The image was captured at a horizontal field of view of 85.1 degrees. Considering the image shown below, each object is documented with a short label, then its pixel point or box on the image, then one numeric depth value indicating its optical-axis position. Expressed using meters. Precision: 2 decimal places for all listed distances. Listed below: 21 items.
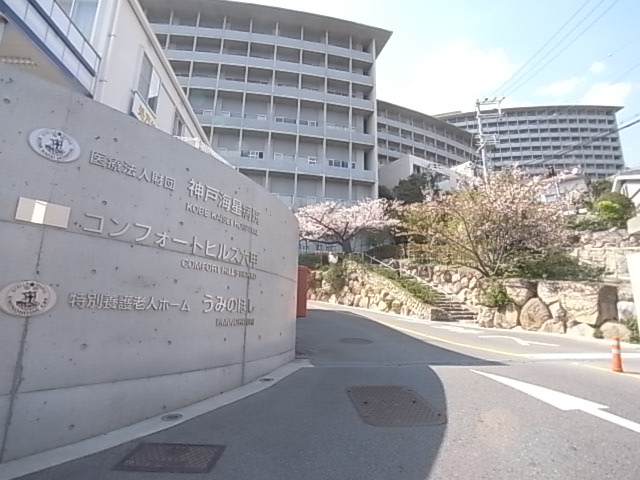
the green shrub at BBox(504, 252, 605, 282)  14.31
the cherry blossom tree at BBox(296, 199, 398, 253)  25.48
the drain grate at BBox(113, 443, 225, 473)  2.78
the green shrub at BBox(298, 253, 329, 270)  25.59
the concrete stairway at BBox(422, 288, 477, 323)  15.09
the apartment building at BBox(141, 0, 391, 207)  32.16
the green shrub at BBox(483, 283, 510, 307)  13.62
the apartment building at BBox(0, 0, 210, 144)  6.14
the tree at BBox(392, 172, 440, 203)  30.81
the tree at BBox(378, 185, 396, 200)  33.08
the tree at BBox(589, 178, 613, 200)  30.64
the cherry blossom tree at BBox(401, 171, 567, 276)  14.84
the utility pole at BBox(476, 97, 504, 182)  26.29
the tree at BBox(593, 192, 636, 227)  21.67
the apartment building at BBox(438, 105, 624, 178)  56.19
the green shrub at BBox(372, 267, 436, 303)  16.09
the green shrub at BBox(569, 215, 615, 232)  21.52
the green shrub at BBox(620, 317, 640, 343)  10.47
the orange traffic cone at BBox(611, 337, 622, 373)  6.27
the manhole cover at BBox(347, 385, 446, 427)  3.80
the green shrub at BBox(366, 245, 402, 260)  25.31
